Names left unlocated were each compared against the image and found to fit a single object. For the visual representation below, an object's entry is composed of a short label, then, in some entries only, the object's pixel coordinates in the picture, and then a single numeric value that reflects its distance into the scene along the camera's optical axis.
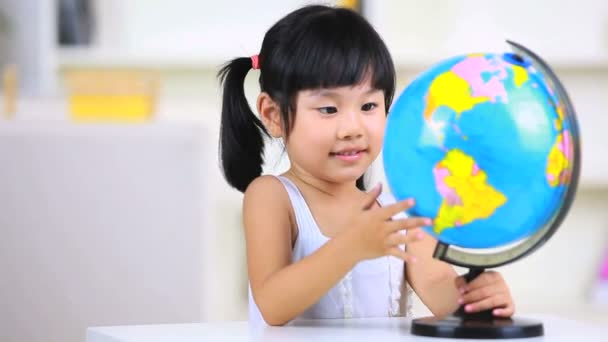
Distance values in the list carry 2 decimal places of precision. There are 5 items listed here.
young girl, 2.52
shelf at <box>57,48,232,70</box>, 6.62
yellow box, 4.72
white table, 2.43
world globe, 2.41
